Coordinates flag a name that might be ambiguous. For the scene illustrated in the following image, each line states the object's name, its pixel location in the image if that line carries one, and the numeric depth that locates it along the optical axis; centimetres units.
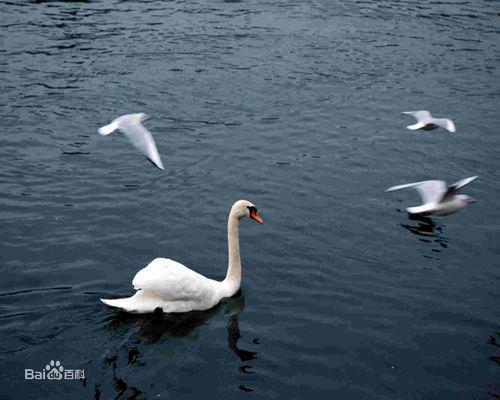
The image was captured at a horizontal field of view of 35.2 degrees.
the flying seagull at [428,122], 1698
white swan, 1093
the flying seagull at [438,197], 1455
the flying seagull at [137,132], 1313
